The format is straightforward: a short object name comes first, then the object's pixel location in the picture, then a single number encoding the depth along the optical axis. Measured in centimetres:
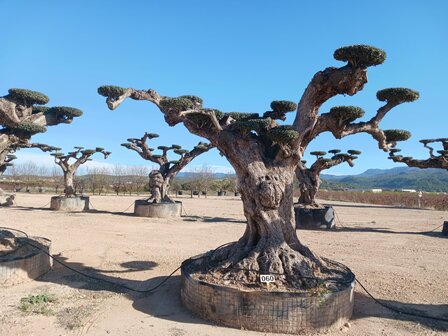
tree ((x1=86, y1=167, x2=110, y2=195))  4569
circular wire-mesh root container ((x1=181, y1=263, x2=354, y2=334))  524
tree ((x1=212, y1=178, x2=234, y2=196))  5031
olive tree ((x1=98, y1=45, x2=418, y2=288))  632
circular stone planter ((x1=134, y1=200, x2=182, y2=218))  1869
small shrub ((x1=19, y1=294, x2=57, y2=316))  575
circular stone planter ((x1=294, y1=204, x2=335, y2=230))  1612
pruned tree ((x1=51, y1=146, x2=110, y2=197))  2405
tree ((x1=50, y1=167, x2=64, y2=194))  4612
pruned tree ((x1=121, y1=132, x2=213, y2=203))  2045
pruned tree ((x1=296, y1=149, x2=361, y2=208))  1769
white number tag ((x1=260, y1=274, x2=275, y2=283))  557
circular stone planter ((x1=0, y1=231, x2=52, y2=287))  695
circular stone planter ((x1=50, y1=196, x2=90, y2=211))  2120
